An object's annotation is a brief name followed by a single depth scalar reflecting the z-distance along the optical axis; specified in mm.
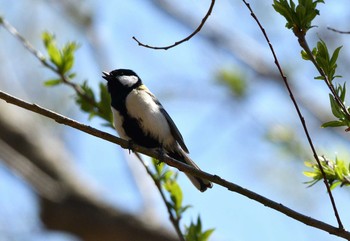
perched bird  7195
